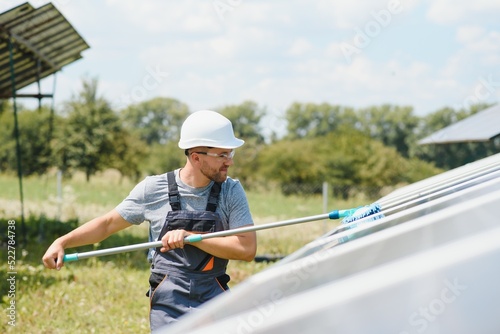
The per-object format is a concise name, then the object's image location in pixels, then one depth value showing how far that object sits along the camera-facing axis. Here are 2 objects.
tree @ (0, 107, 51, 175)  39.47
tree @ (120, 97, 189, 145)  75.81
